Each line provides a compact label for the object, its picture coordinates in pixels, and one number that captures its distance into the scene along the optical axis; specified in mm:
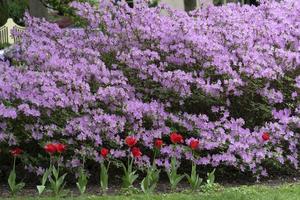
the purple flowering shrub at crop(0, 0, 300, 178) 8836
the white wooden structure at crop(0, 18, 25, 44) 34726
